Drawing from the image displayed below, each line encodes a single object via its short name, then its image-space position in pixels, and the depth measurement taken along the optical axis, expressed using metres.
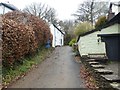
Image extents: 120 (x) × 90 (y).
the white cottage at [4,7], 15.20
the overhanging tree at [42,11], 24.04
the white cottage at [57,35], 19.98
